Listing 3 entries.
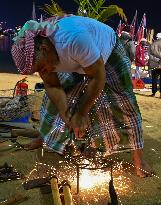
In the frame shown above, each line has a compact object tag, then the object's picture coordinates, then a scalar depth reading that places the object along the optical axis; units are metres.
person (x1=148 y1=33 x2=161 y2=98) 11.12
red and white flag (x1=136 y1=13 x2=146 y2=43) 21.46
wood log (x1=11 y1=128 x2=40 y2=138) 5.56
